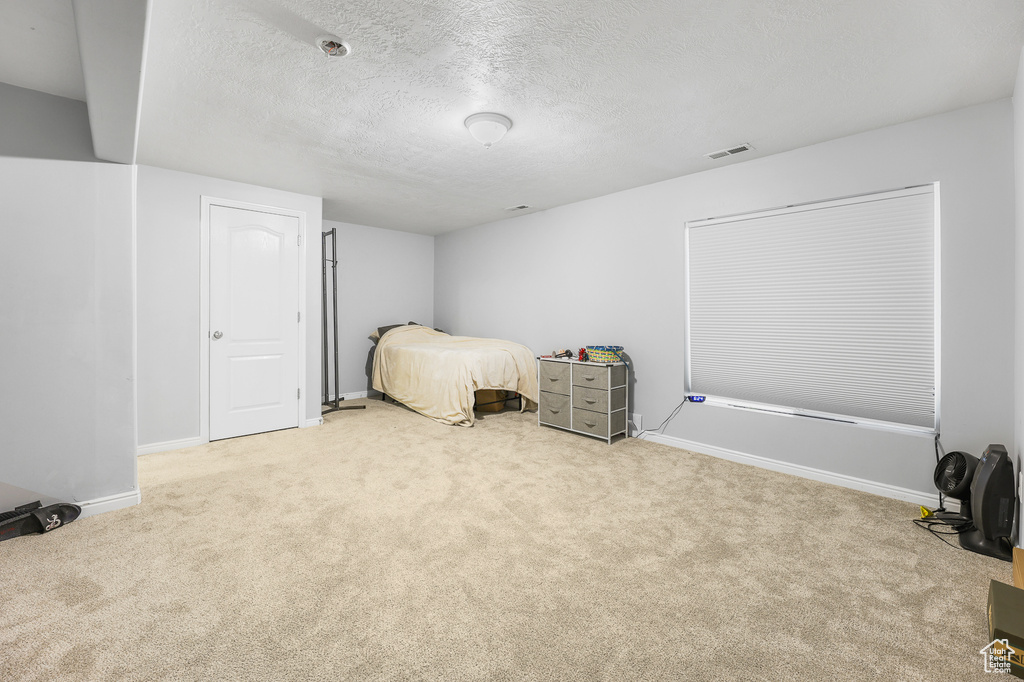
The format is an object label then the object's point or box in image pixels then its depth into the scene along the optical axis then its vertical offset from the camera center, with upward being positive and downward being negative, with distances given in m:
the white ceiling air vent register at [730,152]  3.15 +1.40
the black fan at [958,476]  2.26 -0.75
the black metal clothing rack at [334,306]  5.12 +0.42
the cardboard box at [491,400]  5.08 -0.72
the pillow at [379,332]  6.13 +0.11
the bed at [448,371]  4.53 -0.36
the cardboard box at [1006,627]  1.26 -0.86
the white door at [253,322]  3.96 +0.18
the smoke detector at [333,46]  1.94 +1.35
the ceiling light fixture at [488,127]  2.63 +1.32
